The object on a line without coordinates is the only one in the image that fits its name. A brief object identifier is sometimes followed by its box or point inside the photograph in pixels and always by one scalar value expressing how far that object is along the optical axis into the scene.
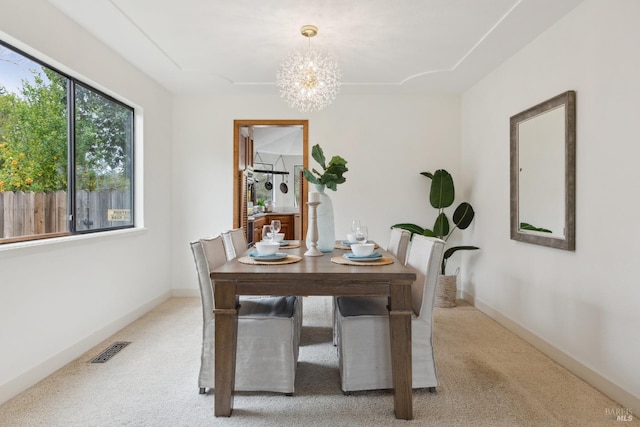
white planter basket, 4.36
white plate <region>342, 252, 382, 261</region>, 2.37
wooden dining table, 2.03
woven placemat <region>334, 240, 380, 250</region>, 3.09
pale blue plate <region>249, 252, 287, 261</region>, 2.38
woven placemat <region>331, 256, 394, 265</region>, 2.28
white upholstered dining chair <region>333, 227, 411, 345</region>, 3.02
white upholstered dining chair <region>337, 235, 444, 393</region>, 2.25
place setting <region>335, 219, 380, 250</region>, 2.57
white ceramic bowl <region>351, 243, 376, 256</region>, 2.39
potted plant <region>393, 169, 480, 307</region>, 4.36
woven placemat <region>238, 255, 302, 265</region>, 2.29
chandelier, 3.10
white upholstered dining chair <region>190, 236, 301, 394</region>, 2.25
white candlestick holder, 2.63
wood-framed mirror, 2.72
